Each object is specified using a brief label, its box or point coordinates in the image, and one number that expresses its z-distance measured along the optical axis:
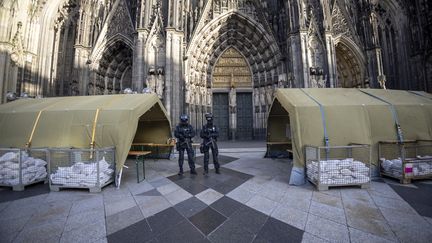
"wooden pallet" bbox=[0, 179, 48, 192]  4.12
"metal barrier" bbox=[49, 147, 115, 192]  4.01
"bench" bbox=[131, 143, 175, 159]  7.82
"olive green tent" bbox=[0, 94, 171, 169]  4.58
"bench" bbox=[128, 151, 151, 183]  4.84
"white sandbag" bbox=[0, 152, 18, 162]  4.20
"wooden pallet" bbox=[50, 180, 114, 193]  3.96
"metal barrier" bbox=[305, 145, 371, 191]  3.98
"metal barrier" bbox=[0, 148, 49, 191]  4.15
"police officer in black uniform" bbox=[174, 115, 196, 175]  5.53
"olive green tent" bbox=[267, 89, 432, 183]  4.62
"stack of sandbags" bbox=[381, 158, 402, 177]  4.41
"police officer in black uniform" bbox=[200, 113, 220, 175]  5.61
